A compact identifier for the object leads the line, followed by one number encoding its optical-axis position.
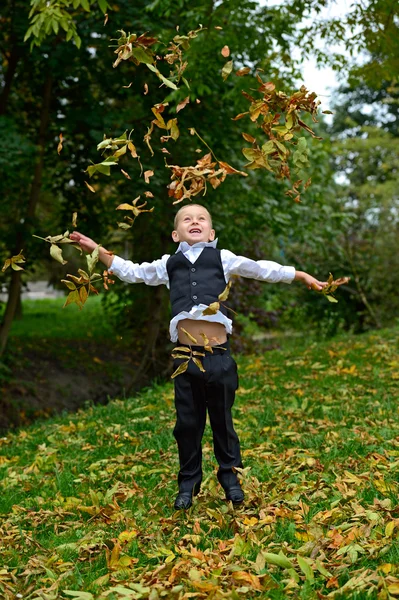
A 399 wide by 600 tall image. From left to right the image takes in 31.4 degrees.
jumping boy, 3.95
